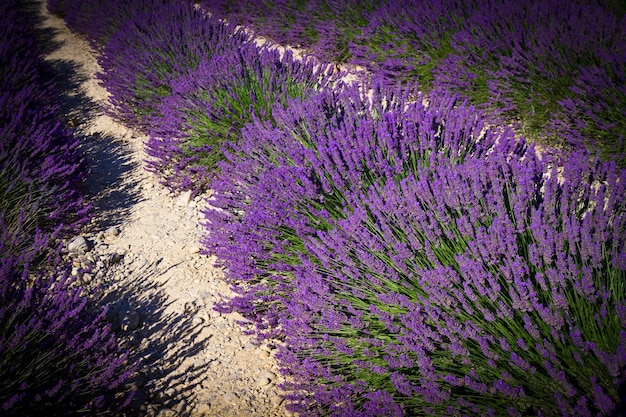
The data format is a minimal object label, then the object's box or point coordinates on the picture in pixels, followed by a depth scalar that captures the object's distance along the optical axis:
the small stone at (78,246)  2.82
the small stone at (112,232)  3.05
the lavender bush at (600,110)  2.64
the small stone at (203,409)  1.88
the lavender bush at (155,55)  4.10
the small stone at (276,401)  1.90
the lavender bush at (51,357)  1.55
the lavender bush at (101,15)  5.81
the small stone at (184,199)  3.27
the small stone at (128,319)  2.31
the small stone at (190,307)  2.41
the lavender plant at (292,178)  2.14
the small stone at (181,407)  1.90
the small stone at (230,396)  1.92
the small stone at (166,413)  1.87
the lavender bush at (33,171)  2.73
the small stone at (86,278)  2.62
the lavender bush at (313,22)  4.94
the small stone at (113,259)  2.80
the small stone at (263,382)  1.99
